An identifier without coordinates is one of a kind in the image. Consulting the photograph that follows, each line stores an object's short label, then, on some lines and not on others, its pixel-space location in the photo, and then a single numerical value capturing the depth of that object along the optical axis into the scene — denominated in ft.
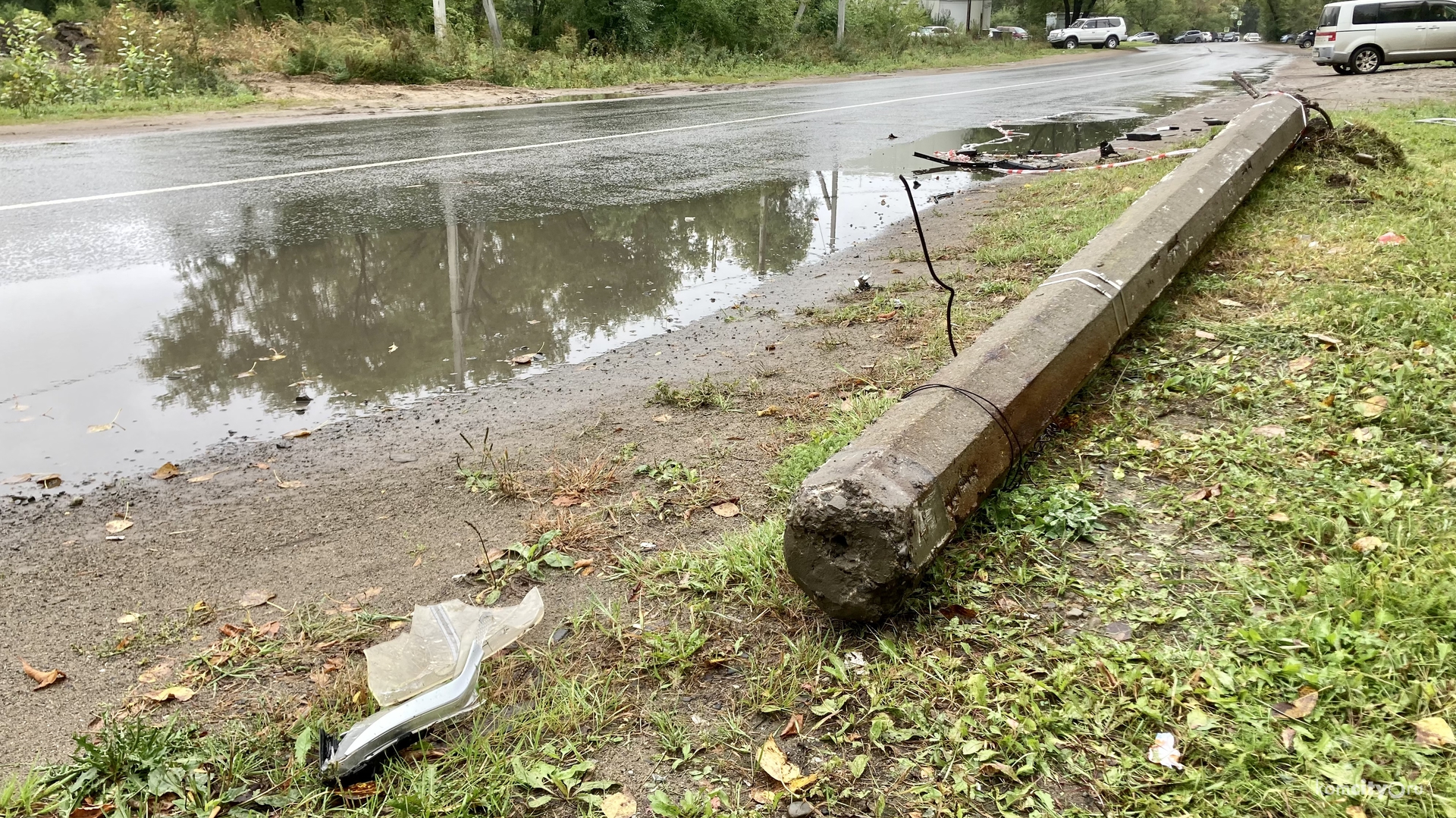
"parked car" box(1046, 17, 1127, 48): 171.83
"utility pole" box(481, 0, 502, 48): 72.33
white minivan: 69.72
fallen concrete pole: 7.95
